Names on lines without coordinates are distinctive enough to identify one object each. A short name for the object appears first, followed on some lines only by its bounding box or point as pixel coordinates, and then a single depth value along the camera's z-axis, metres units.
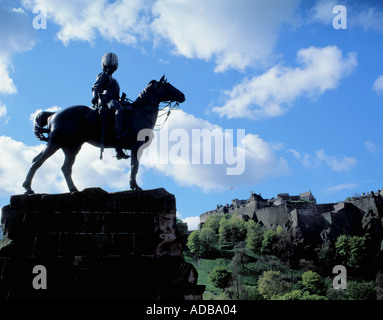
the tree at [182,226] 78.72
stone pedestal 6.01
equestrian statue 7.52
